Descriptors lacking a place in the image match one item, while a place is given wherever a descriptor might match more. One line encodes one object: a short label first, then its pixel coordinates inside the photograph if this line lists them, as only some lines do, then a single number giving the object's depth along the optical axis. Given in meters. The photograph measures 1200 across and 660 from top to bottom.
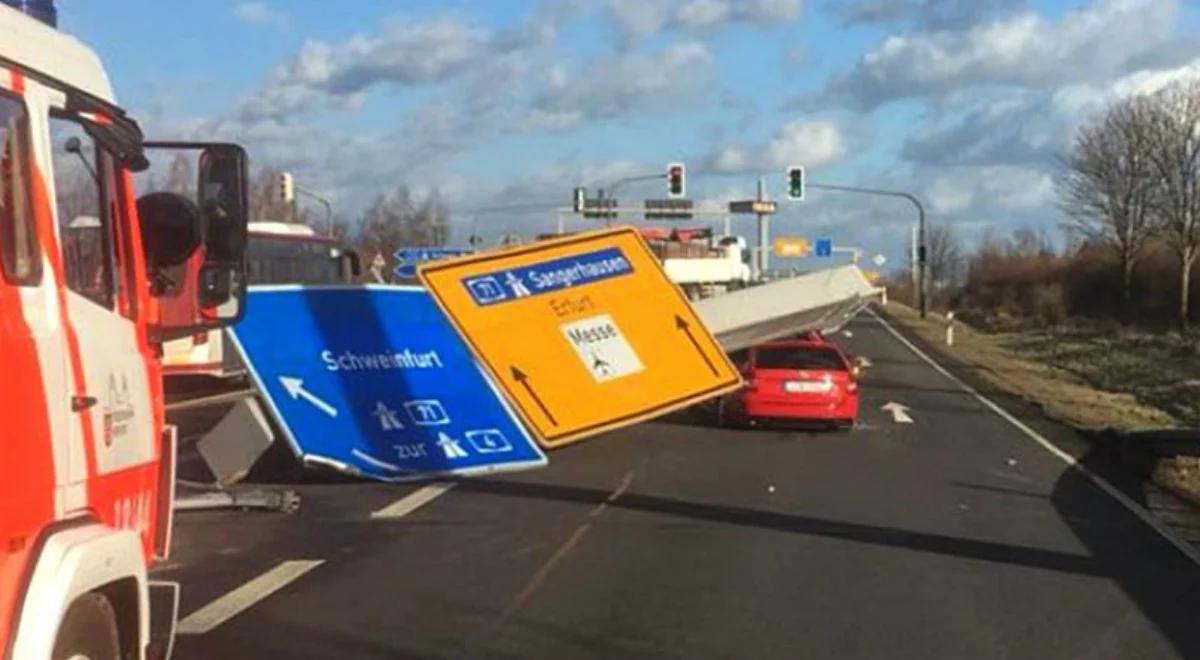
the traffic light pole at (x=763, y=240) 80.69
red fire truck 4.09
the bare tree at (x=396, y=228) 86.81
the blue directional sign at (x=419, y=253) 40.75
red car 24.20
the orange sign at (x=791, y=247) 116.19
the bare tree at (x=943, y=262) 145.94
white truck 32.03
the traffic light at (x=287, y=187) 54.78
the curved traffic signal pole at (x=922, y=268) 83.62
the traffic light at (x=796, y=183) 60.12
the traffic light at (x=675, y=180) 57.09
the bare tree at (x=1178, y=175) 72.50
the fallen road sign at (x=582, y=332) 18.05
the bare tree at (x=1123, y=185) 76.06
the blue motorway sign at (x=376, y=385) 17.03
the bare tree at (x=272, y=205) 79.19
